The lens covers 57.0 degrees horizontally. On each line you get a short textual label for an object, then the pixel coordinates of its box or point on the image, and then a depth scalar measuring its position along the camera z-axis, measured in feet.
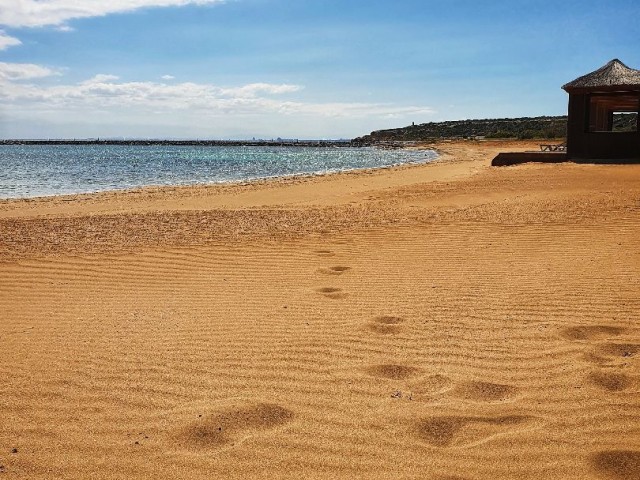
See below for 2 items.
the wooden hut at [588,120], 75.05
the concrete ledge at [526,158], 81.56
